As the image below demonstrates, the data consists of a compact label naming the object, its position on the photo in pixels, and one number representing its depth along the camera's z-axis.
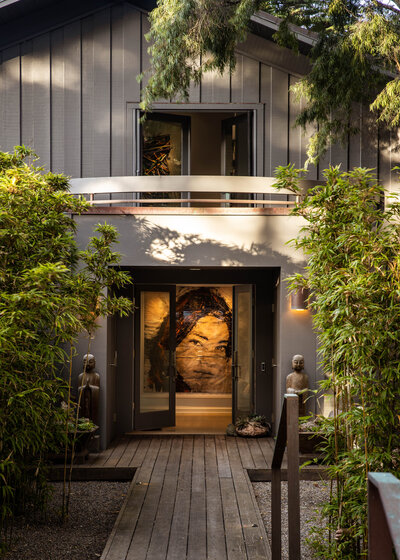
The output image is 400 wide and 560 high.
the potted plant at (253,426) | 7.45
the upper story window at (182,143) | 8.23
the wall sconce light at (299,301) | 6.64
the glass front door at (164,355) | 7.96
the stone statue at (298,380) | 6.69
